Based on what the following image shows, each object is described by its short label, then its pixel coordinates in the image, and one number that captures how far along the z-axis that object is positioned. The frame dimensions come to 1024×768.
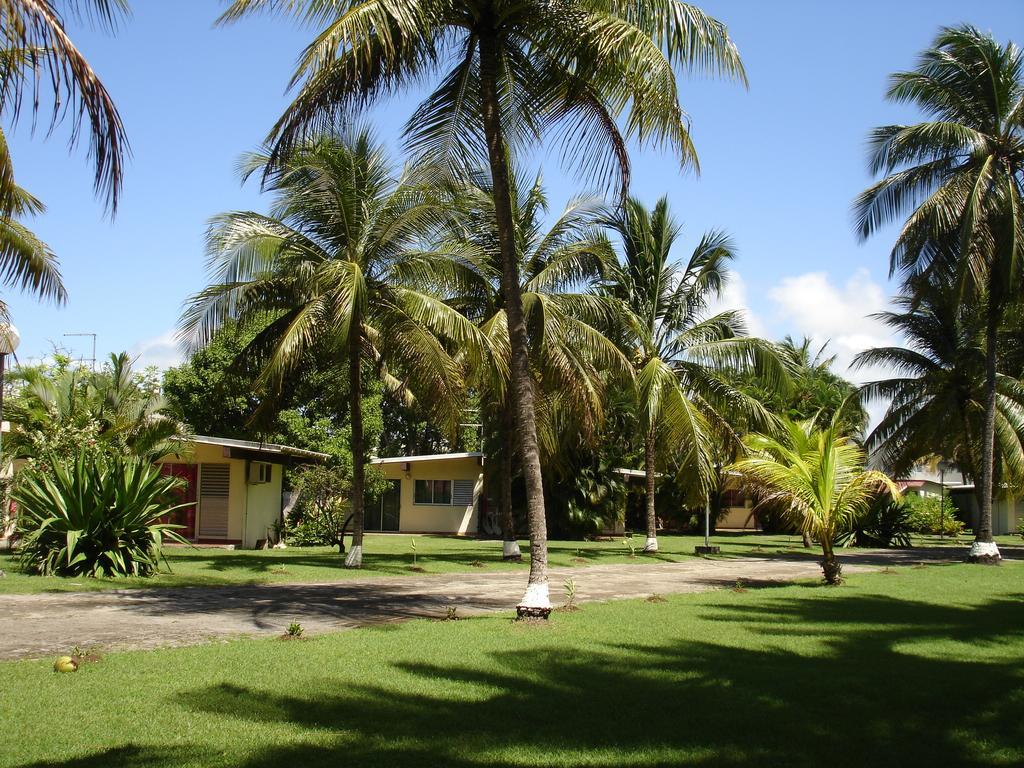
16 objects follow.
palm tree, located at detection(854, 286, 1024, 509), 26.42
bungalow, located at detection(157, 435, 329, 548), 23.83
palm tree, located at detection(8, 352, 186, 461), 18.08
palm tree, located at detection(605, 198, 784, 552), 21.41
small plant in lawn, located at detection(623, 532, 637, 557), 23.22
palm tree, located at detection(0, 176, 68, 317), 11.26
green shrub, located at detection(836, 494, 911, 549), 28.31
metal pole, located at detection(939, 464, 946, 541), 37.13
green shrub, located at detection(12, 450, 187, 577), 14.32
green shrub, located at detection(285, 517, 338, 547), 24.61
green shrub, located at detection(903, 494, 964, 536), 37.56
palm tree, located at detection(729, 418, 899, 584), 14.52
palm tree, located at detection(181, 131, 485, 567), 15.70
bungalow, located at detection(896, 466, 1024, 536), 42.64
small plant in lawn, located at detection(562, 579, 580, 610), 11.81
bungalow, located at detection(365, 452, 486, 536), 34.38
